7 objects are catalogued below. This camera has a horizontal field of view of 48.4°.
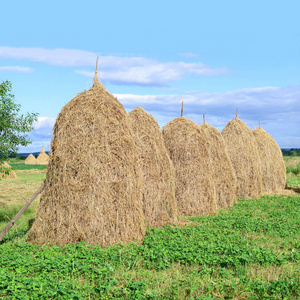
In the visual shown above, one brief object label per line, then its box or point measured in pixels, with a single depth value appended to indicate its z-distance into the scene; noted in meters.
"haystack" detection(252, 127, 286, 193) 22.81
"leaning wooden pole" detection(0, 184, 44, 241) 9.24
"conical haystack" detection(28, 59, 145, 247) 8.62
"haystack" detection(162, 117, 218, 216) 13.77
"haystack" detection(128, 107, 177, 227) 11.54
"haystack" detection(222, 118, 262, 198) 19.05
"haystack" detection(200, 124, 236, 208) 16.33
